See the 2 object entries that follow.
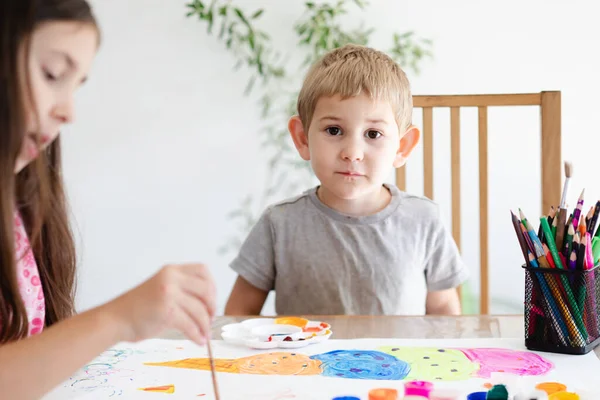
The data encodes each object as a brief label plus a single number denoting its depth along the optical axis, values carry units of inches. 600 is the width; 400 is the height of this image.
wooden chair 57.2
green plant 100.7
